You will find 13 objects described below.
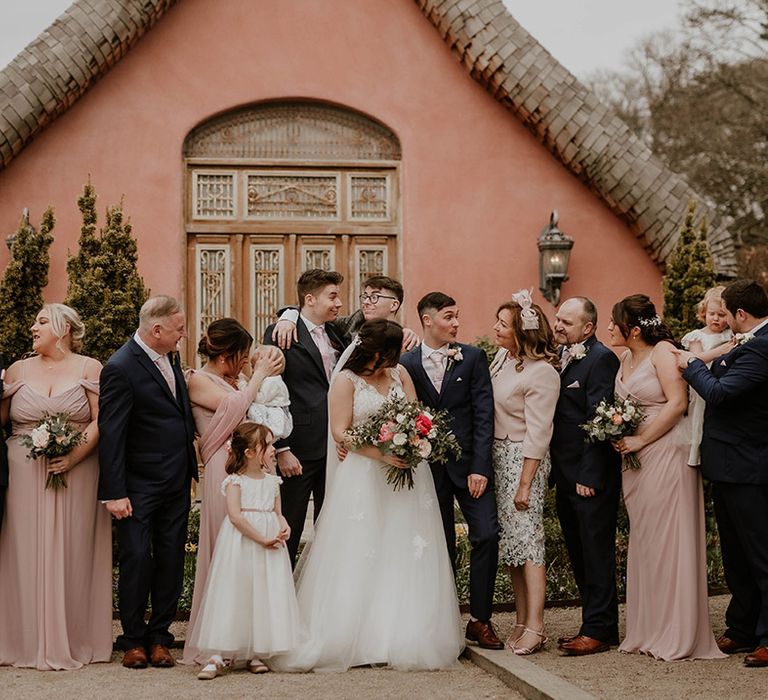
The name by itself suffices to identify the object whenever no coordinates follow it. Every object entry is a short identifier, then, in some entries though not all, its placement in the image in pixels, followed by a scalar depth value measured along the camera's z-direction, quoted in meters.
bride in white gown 6.68
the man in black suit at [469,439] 7.05
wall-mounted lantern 12.38
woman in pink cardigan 7.04
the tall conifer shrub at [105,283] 10.10
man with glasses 7.33
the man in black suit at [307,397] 7.41
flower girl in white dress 6.54
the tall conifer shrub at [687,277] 11.42
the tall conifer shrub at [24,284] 10.75
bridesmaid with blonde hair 6.84
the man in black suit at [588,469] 7.05
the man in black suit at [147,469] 6.70
